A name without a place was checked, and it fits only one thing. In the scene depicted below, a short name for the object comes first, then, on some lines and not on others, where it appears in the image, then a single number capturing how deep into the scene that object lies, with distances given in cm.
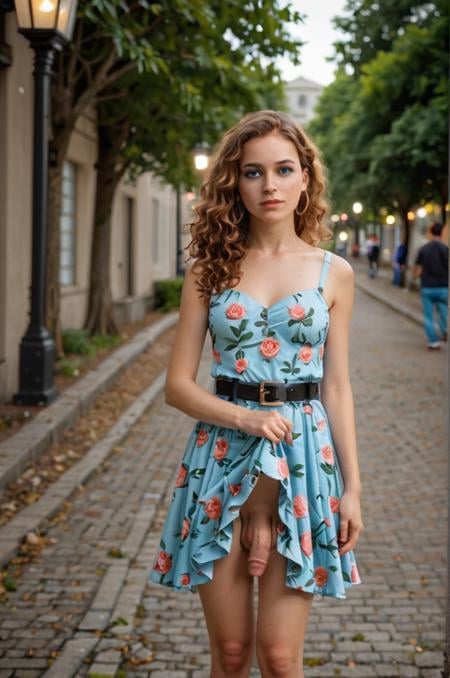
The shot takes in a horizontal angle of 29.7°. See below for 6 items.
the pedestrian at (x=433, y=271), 1391
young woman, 241
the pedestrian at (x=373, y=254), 3885
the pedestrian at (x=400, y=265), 2920
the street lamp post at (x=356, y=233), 3897
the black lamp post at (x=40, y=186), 800
